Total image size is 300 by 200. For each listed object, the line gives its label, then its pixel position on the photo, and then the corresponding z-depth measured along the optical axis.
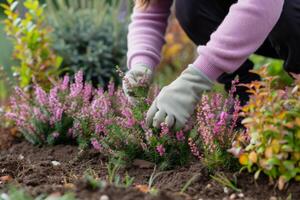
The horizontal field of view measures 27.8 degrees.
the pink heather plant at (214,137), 2.23
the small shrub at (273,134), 1.91
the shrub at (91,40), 4.33
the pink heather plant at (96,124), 2.44
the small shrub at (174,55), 5.43
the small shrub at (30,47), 3.52
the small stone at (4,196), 1.89
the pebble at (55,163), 2.62
